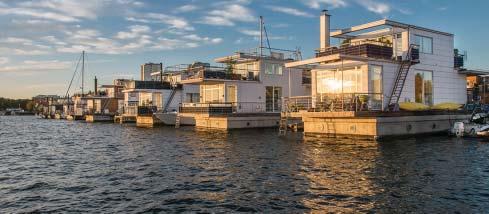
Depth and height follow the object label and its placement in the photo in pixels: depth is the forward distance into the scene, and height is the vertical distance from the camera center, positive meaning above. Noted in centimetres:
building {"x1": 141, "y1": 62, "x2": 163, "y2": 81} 8550 +778
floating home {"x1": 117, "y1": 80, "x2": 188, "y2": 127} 5509 +110
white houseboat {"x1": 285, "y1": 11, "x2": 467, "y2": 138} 2762 +199
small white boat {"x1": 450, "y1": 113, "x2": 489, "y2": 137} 2867 -146
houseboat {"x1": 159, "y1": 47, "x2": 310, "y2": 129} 4300 +189
